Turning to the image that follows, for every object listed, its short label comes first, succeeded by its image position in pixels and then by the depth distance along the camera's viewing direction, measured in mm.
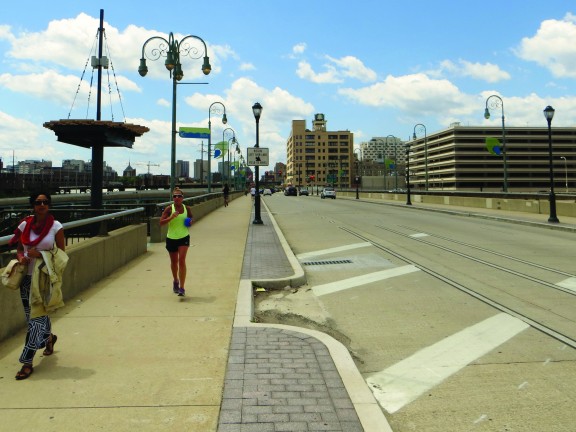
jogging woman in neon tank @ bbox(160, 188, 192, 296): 7705
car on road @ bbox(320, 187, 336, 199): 75438
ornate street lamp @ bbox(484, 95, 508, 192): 40225
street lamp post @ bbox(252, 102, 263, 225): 22000
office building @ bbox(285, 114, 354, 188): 183125
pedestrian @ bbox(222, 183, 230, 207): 42859
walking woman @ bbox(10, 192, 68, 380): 4422
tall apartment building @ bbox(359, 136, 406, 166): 181625
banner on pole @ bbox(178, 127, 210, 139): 24703
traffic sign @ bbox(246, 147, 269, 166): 22047
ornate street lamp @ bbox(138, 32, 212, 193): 19297
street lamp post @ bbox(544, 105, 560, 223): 21906
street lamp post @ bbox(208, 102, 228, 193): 37350
